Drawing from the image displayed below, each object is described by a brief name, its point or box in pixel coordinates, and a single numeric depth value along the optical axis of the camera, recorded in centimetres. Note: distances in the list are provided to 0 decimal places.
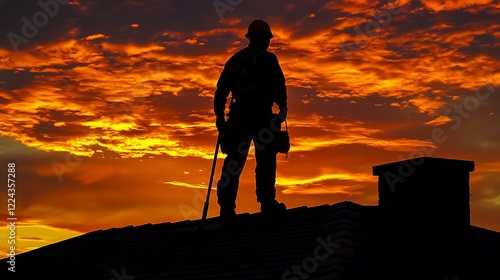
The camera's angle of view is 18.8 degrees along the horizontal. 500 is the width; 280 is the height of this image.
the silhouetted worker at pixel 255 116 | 2112
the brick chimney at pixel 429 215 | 1627
